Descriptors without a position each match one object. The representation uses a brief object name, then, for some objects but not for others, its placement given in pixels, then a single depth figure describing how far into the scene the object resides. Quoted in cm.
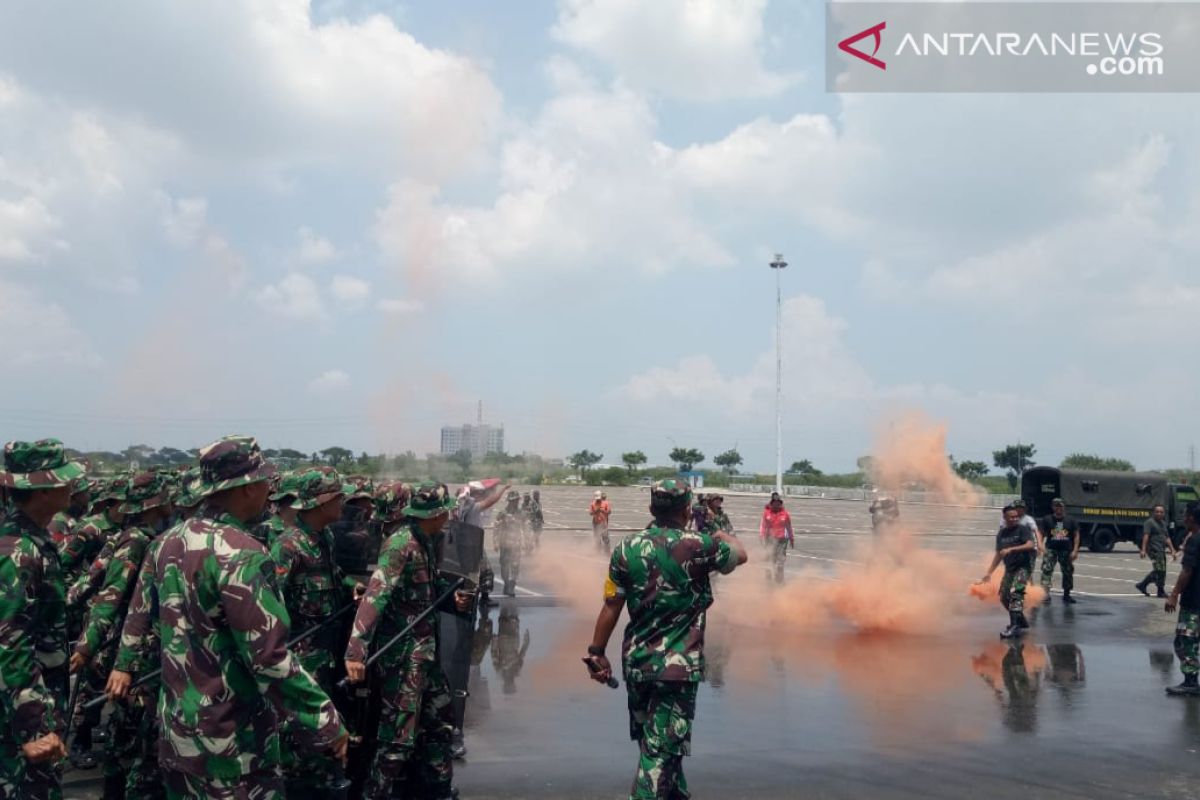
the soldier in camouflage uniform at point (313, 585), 565
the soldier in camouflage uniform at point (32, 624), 380
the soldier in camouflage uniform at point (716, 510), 1347
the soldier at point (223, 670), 342
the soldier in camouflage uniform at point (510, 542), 1611
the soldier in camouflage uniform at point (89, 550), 667
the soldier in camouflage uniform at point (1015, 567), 1273
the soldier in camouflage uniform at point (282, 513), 606
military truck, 3055
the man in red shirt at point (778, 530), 1792
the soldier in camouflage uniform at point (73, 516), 733
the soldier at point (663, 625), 502
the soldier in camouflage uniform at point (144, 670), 429
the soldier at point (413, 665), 546
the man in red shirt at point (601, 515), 2194
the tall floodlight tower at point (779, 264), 5200
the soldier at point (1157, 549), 1769
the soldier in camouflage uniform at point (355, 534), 654
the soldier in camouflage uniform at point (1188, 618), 917
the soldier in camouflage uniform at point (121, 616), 536
